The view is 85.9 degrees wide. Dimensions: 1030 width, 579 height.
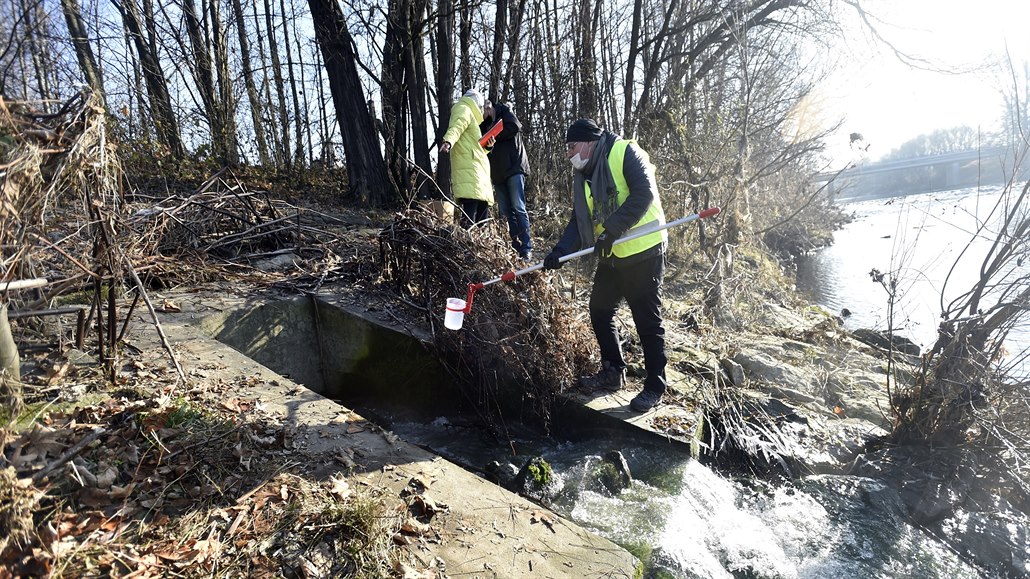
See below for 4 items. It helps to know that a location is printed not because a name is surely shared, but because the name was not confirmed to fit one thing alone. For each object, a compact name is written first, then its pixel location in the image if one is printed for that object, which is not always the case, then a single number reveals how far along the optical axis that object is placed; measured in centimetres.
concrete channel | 238
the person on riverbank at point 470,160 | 566
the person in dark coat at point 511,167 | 595
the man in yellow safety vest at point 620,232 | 376
